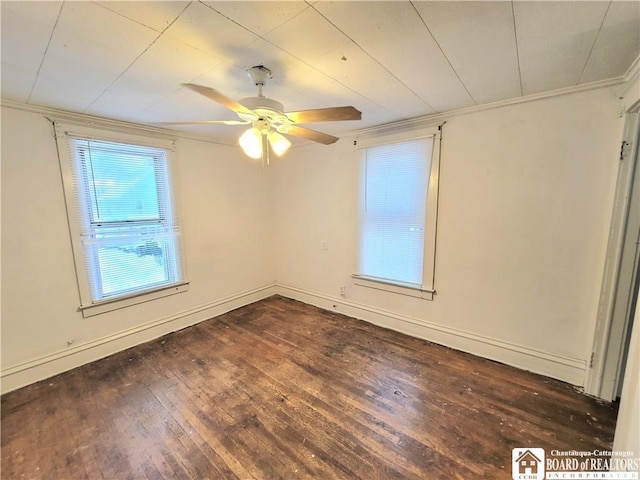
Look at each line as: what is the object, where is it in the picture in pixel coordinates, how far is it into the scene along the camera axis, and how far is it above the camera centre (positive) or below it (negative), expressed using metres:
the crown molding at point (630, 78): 1.64 +0.77
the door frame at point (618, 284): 1.83 -0.61
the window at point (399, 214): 2.81 -0.15
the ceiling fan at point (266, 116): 1.51 +0.51
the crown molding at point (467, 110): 1.94 +0.81
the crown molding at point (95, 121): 2.20 +0.80
